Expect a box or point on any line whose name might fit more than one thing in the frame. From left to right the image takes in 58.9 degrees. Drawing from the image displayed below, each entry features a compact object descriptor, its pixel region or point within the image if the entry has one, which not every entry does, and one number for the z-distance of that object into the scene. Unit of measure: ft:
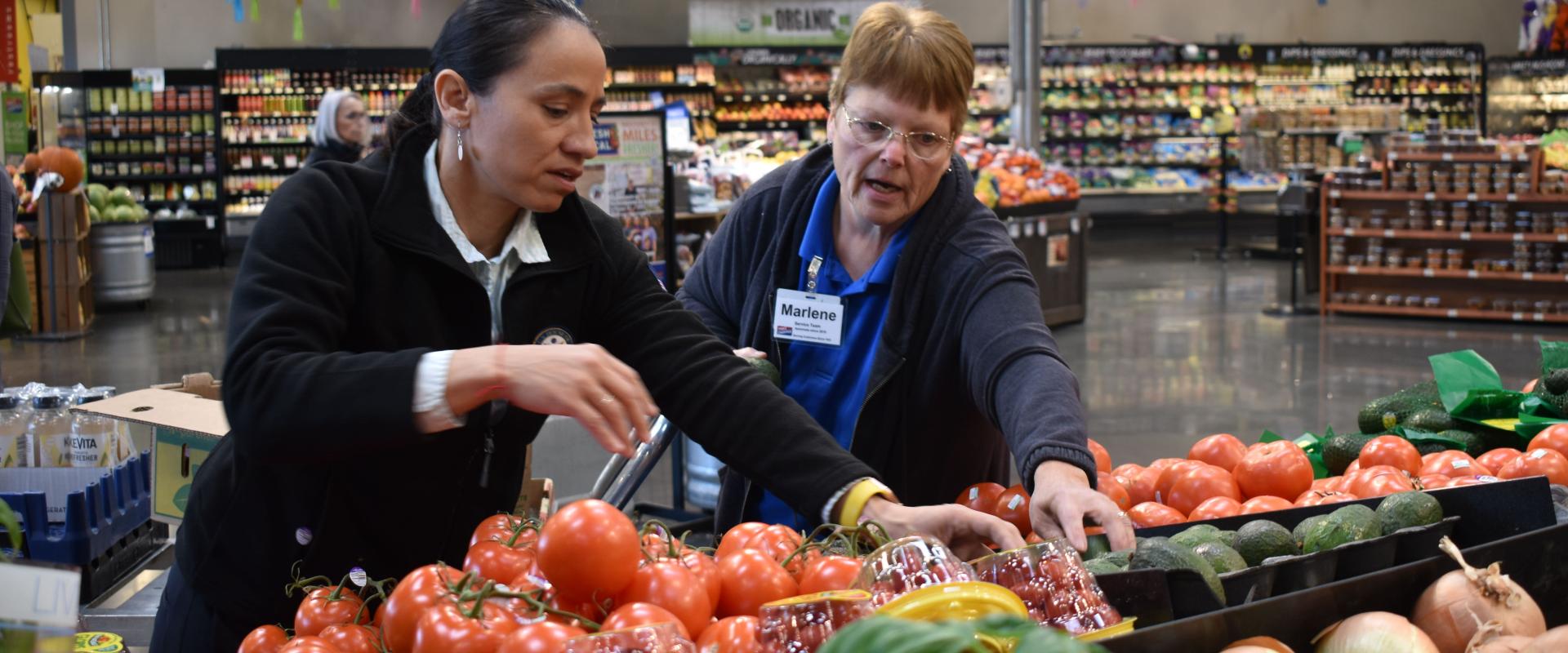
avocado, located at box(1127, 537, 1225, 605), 5.07
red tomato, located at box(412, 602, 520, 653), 4.22
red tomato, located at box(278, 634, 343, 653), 4.47
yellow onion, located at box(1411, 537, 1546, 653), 5.19
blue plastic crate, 9.09
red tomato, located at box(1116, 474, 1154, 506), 8.24
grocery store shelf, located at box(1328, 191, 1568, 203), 32.19
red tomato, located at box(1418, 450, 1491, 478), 8.30
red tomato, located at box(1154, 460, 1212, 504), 8.11
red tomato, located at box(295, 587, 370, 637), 4.89
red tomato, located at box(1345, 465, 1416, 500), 7.28
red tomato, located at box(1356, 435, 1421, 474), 8.44
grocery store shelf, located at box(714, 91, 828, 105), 56.59
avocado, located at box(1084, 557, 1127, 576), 5.25
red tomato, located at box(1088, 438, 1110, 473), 8.34
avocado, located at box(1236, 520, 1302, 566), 5.79
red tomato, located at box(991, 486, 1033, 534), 6.60
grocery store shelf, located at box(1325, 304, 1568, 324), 32.37
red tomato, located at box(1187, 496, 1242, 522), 7.05
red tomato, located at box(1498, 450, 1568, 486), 7.95
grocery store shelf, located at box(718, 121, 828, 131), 56.59
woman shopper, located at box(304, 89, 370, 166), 24.82
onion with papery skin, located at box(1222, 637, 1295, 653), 4.58
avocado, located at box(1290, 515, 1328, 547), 5.98
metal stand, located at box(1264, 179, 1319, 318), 35.14
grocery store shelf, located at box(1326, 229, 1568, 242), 31.96
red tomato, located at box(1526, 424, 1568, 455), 8.39
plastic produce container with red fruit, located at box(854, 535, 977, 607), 4.64
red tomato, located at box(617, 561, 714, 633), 4.55
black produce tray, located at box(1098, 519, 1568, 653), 4.47
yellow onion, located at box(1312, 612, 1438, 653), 4.87
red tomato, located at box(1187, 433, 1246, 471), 8.70
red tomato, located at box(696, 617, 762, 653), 4.41
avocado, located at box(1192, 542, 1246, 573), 5.42
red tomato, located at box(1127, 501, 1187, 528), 7.01
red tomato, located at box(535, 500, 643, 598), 4.50
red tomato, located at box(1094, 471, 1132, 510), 7.26
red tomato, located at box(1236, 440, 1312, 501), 7.98
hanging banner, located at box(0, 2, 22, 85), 39.75
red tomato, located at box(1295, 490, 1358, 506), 6.86
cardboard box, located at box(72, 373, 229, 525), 9.20
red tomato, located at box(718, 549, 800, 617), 4.94
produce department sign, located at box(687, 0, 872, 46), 57.06
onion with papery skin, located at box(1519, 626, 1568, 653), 4.76
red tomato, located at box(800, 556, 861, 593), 4.90
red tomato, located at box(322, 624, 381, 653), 4.67
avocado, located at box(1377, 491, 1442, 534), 6.08
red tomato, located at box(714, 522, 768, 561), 5.41
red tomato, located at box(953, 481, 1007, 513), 6.89
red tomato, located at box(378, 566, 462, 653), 4.52
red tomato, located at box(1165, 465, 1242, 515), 7.84
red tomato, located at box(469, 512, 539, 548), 5.13
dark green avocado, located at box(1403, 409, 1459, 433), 9.78
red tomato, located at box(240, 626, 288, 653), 4.85
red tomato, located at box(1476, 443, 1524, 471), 8.43
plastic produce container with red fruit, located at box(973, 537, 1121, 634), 4.65
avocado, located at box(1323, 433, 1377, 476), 9.20
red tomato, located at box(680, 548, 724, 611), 4.85
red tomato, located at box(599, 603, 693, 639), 4.21
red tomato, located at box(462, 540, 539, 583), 4.84
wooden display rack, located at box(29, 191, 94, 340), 32.60
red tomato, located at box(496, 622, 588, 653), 4.07
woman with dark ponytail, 4.95
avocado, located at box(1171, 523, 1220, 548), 5.72
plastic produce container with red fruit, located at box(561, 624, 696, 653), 3.95
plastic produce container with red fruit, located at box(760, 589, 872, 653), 4.18
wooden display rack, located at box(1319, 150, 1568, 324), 32.45
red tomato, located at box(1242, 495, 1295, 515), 7.20
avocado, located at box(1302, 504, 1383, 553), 5.84
